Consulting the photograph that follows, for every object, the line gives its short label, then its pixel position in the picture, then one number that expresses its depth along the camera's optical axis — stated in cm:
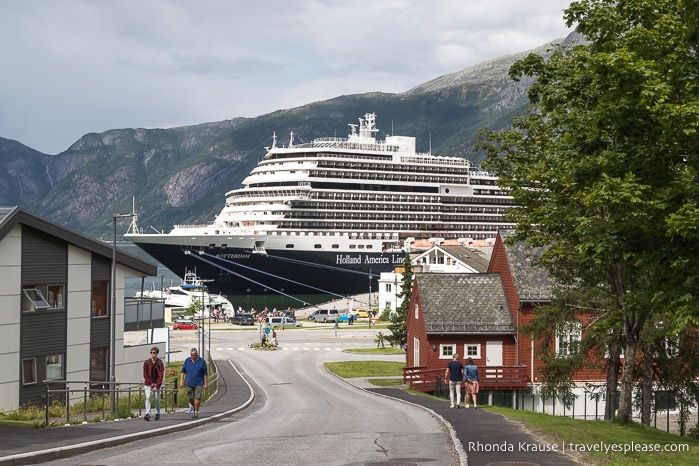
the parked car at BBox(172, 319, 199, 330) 9036
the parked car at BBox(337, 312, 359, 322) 10140
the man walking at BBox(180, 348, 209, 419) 2344
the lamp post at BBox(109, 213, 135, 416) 2439
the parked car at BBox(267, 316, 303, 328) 9346
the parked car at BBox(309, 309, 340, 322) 10088
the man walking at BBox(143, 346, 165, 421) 2323
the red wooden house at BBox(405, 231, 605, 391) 4031
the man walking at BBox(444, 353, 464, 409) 2781
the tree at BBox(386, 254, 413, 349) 5869
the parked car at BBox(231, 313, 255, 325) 9600
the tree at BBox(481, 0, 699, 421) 1747
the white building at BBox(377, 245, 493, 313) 8462
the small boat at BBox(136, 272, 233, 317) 11012
